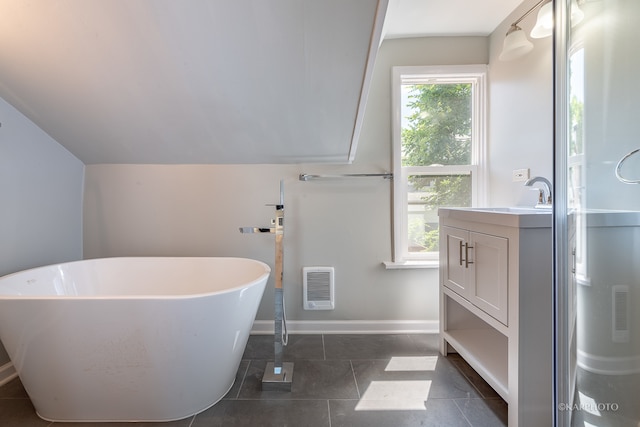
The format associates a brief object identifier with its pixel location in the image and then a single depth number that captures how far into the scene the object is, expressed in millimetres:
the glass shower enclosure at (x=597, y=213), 928
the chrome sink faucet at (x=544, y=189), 1576
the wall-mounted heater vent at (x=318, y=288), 2127
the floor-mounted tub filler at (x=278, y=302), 1523
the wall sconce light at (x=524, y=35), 1480
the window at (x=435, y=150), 2154
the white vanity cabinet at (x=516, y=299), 1158
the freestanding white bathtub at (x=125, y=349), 1131
